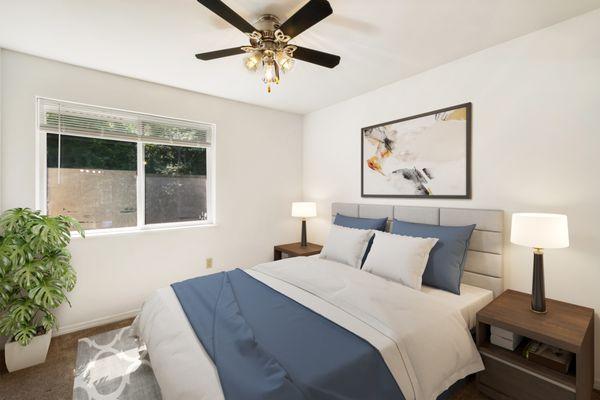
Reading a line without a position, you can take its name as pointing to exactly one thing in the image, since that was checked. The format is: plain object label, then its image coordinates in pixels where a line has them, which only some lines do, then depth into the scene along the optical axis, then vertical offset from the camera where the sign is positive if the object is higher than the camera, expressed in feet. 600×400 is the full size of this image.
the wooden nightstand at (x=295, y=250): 11.33 -2.30
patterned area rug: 5.95 -4.27
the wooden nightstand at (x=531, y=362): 4.85 -3.13
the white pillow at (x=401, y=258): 7.02 -1.67
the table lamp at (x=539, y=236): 5.44 -0.80
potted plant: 6.43 -2.04
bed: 4.44 -2.45
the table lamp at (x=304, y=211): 12.02 -0.65
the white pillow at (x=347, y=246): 8.61 -1.61
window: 8.45 +1.00
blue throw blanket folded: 3.70 -2.47
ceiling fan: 5.19 +3.20
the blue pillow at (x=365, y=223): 8.92 -0.96
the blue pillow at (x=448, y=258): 6.96 -1.60
